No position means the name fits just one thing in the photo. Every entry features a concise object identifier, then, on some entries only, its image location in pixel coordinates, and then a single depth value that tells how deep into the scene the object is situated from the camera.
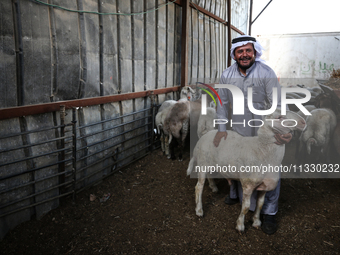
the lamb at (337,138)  4.14
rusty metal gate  2.67
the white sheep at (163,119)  5.08
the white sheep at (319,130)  4.28
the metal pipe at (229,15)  8.83
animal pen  2.65
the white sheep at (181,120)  4.84
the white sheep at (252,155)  2.58
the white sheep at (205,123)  4.81
